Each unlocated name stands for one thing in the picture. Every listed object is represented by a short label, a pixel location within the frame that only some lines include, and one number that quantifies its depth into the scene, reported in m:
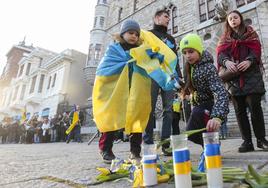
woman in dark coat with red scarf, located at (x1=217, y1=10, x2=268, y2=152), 2.75
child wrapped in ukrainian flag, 2.33
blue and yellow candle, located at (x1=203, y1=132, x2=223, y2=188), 1.06
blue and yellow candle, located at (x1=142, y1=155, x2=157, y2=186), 1.32
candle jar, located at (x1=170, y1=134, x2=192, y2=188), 0.99
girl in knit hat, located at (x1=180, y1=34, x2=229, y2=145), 2.16
